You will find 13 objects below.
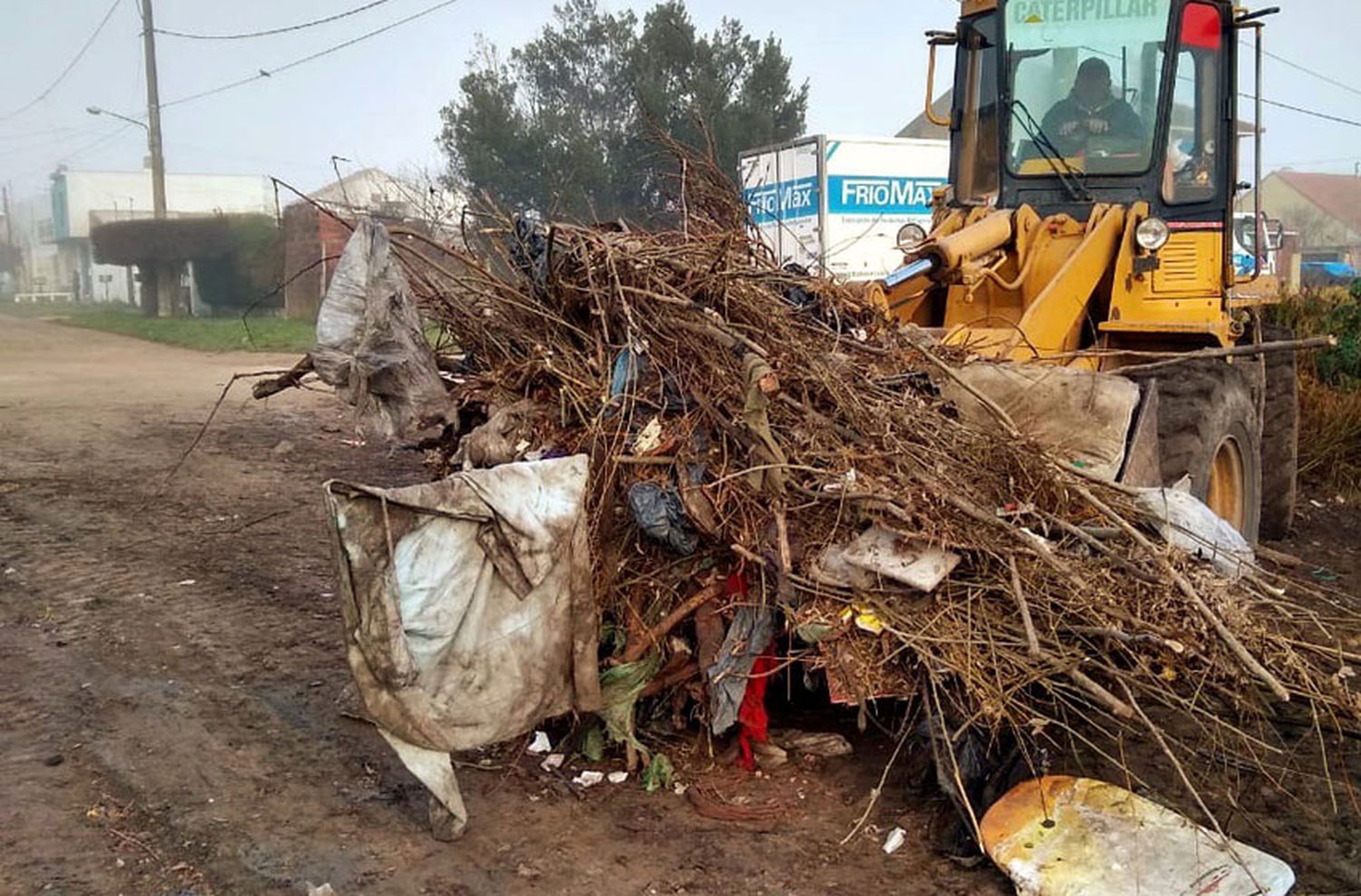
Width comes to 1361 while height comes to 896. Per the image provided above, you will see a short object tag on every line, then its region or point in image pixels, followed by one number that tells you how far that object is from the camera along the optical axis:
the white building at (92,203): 61.88
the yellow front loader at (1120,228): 5.13
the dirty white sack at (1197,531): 3.80
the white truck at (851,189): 16.12
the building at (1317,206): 53.94
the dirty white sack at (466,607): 3.15
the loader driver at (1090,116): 5.51
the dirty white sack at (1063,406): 4.20
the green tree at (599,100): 23.52
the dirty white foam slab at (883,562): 3.45
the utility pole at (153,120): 26.11
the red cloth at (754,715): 3.82
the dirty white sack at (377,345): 4.15
